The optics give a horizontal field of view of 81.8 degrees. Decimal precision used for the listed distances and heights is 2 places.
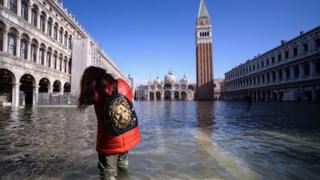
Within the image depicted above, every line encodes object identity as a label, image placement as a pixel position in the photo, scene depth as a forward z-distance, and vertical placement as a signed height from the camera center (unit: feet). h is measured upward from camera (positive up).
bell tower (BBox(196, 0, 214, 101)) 219.42 +39.59
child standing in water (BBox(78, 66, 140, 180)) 6.76 -0.81
